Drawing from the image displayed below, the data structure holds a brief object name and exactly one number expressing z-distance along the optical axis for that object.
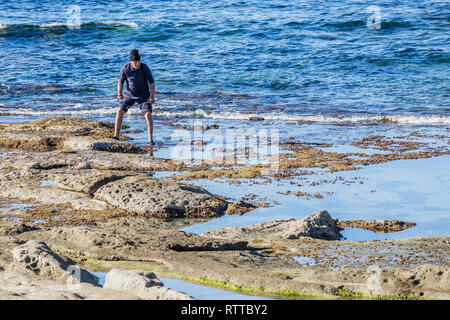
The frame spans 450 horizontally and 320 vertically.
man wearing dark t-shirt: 21.98
